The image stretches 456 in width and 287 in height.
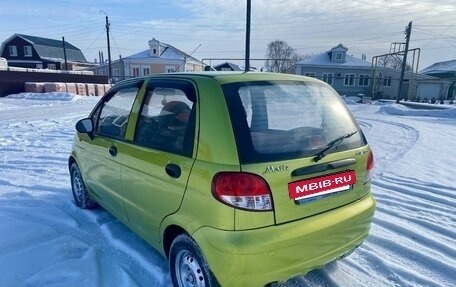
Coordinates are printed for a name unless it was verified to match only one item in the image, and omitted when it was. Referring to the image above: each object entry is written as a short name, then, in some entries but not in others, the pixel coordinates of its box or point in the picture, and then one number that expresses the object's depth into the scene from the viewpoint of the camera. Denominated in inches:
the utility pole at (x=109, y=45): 1395.9
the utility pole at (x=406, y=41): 1117.5
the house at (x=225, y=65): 2047.0
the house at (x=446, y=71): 1705.2
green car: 77.8
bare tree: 2581.2
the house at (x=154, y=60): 1910.7
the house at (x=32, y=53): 2003.0
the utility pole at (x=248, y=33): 493.5
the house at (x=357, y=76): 1622.8
